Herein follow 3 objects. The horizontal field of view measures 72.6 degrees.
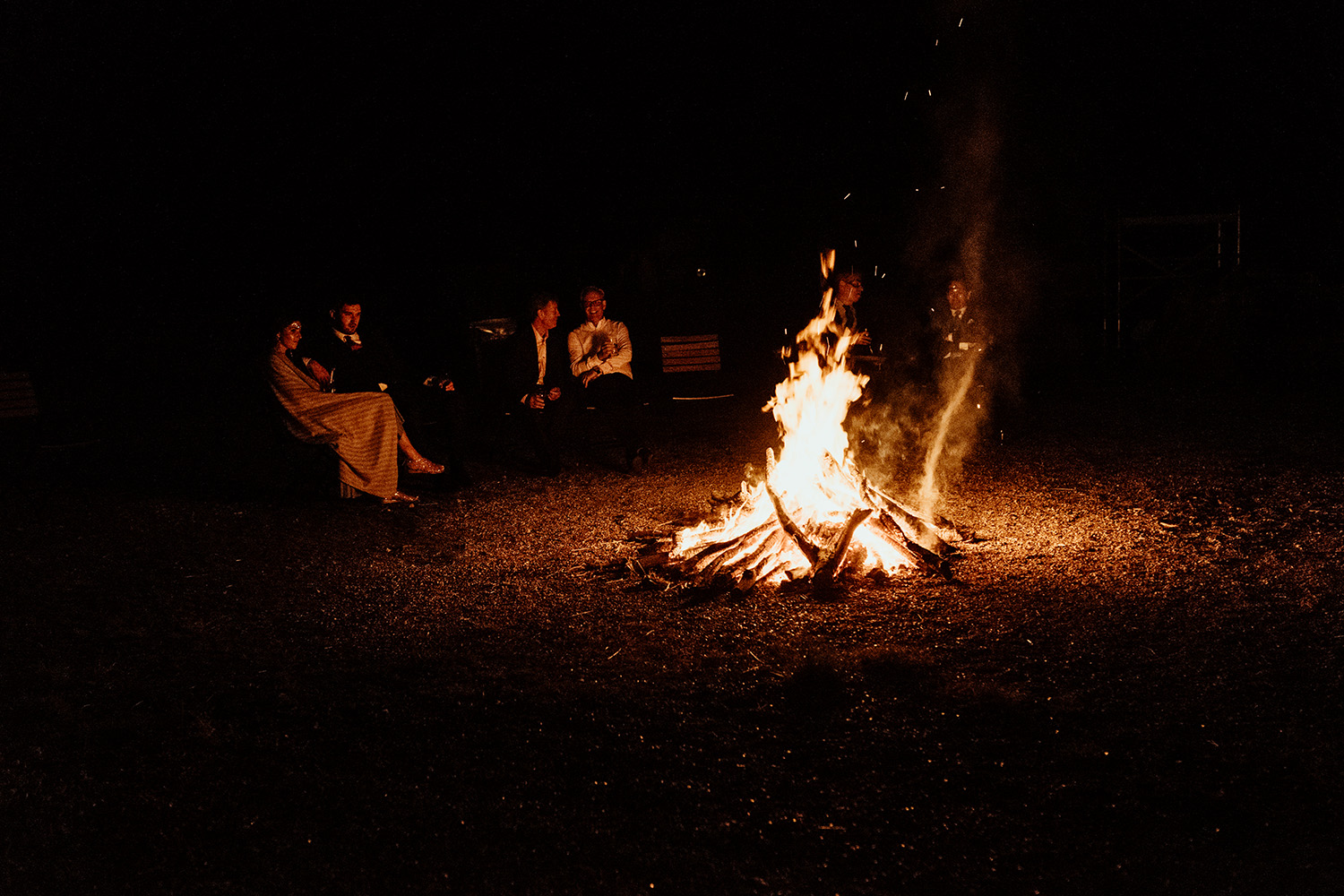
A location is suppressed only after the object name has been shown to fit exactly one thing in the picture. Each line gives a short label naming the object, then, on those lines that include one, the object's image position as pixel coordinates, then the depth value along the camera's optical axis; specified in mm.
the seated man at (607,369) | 7914
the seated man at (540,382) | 7656
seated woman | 6754
